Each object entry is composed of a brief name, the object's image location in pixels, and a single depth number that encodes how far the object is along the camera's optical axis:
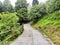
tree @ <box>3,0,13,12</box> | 19.13
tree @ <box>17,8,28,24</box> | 16.86
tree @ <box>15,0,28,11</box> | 19.45
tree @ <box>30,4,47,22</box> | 15.45
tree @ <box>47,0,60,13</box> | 11.39
